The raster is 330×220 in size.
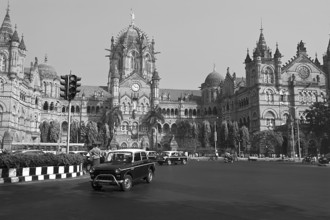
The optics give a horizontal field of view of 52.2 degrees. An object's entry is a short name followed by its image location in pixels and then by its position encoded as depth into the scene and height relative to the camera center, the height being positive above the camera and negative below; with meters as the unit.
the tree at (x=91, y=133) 67.81 +2.27
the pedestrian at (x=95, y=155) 23.48 -0.78
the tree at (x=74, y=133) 71.44 +2.46
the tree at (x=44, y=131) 72.24 +2.97
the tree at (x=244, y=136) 67.25 +1.34
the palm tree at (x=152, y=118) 64.38 +4.88
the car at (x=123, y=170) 13.64 -1.09
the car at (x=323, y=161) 39.12 -2.23
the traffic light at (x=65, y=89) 18.86 +3.11
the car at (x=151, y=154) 32.71 -1.12
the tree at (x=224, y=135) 71.91 +1.73
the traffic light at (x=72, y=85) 18.97 +3.34
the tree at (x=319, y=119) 47.69 +3.37
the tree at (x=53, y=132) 71.45 +2.68
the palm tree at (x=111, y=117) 63.69 +5.10
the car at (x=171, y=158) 37.76 -1.65
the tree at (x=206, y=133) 77.62 +2.32
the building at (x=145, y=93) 66.25 +11.99
